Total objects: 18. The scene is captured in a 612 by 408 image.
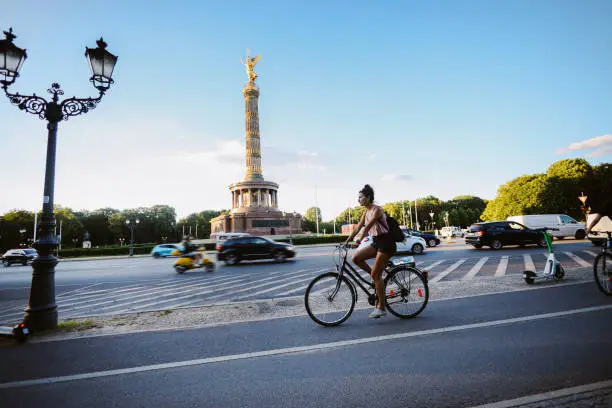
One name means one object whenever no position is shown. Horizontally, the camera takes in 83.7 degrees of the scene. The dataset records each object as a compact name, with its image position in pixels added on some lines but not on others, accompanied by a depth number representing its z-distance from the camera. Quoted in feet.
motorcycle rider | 53.65
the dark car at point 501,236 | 65.72
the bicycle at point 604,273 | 20.63
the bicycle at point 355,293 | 17.02
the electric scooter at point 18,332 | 17.02
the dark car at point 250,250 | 61.82
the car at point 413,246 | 65.41
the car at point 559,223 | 86.74
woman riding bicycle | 17.22
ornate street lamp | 19.26
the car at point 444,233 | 171.53
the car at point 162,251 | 108.18
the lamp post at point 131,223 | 128.29
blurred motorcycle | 52.08
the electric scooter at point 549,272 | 25.61
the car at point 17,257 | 109.29
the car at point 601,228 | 45.95
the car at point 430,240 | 89.30
